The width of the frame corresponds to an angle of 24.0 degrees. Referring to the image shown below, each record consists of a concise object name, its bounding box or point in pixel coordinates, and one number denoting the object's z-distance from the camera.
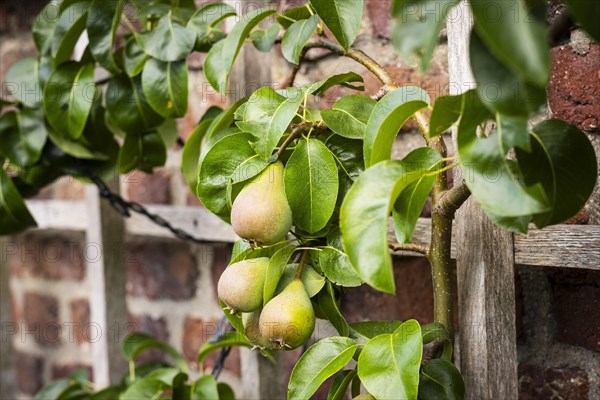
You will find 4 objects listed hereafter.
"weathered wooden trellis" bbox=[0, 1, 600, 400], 1.22
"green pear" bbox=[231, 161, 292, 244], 1.14
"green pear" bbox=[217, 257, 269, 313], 1.15
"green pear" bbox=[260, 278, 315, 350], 1.13
